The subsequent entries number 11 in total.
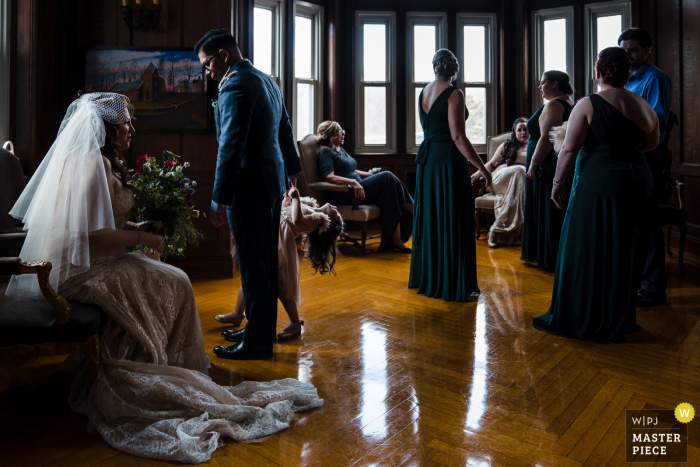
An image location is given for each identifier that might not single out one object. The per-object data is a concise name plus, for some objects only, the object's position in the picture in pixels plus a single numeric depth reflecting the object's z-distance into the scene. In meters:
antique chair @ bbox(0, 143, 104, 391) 2.12
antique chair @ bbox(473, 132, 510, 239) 6.72
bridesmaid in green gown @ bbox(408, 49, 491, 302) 4.03
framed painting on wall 4.53
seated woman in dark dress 6.12
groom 2.71
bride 2.18
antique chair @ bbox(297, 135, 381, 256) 5.93
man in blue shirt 4.09
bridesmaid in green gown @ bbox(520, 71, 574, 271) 4.75
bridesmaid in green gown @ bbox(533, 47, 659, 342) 3.12
